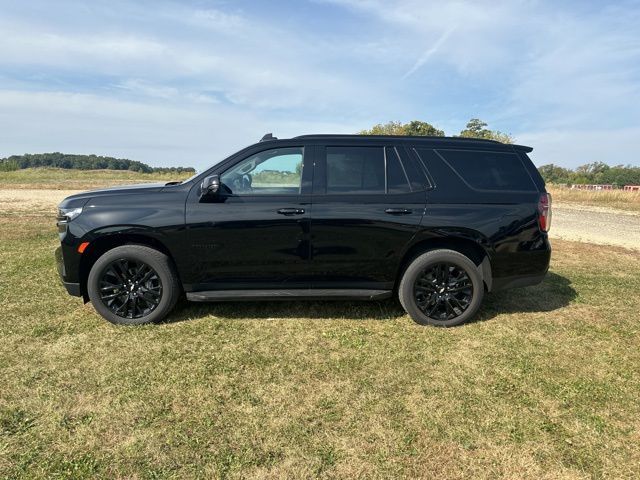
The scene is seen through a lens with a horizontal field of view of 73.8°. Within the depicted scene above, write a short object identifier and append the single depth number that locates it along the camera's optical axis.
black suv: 3.95
